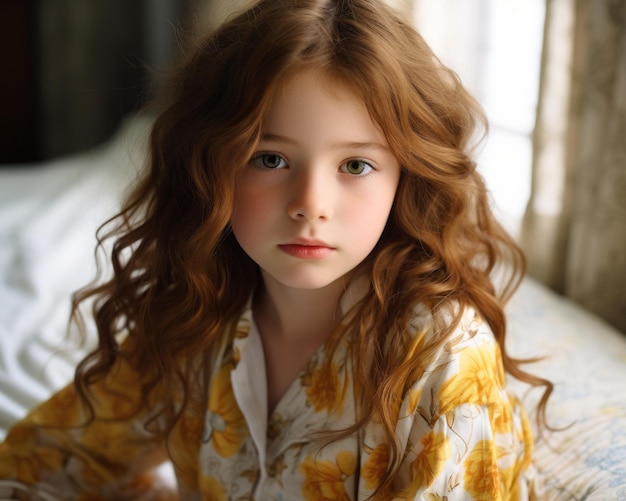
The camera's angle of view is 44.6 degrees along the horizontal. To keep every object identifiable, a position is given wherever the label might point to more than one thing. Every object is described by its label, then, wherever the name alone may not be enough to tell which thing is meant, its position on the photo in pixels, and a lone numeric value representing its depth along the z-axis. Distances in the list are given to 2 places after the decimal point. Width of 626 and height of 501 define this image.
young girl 0.88
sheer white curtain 1.93
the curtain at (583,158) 1.36
